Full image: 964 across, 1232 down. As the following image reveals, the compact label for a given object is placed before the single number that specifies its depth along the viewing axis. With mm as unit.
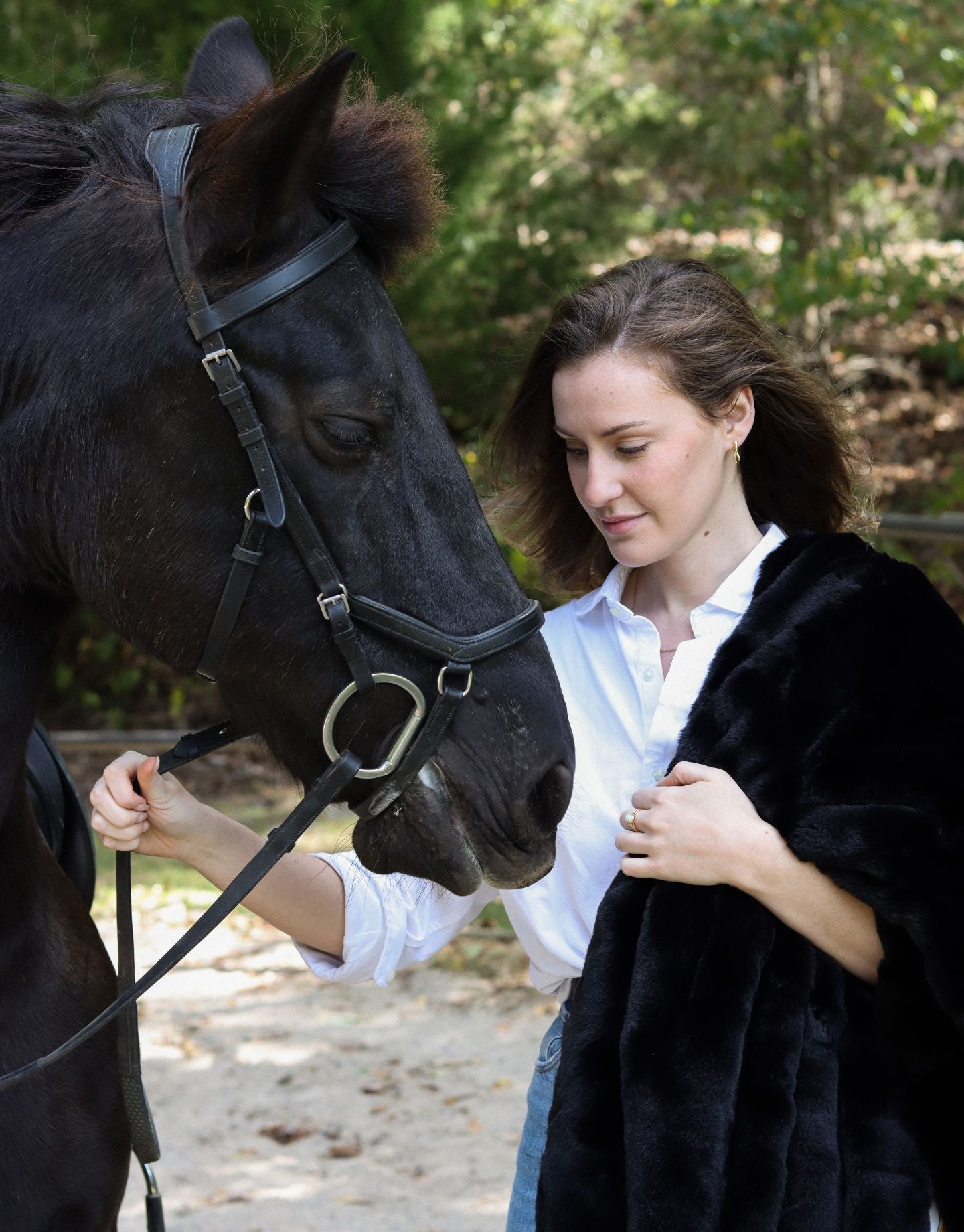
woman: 1878
